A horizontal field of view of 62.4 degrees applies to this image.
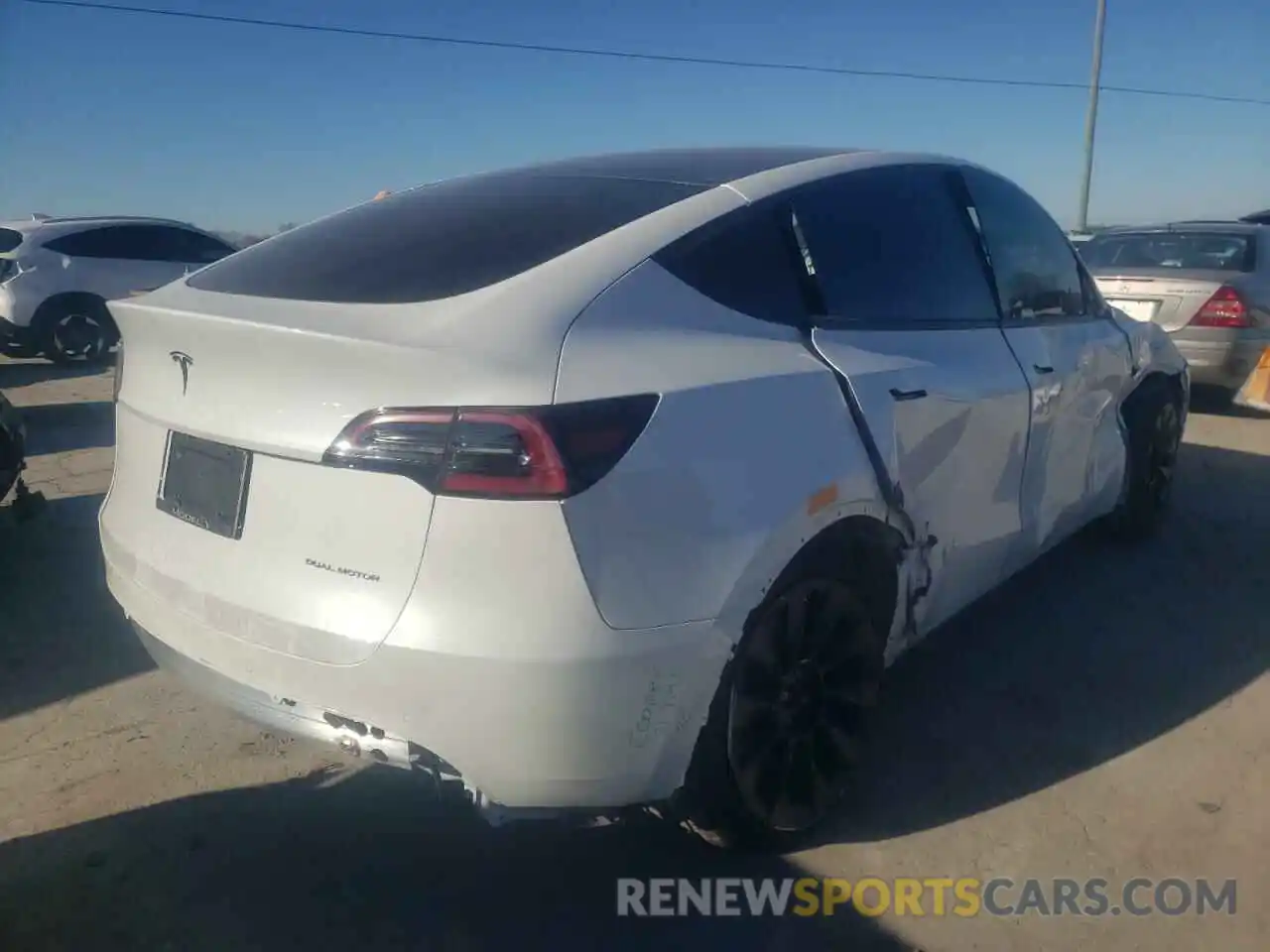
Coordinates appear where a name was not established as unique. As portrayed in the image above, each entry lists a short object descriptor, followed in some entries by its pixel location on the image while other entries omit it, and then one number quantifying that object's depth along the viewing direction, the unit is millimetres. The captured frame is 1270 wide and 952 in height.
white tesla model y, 2016
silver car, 7672
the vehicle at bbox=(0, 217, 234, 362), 11391
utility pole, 20233
